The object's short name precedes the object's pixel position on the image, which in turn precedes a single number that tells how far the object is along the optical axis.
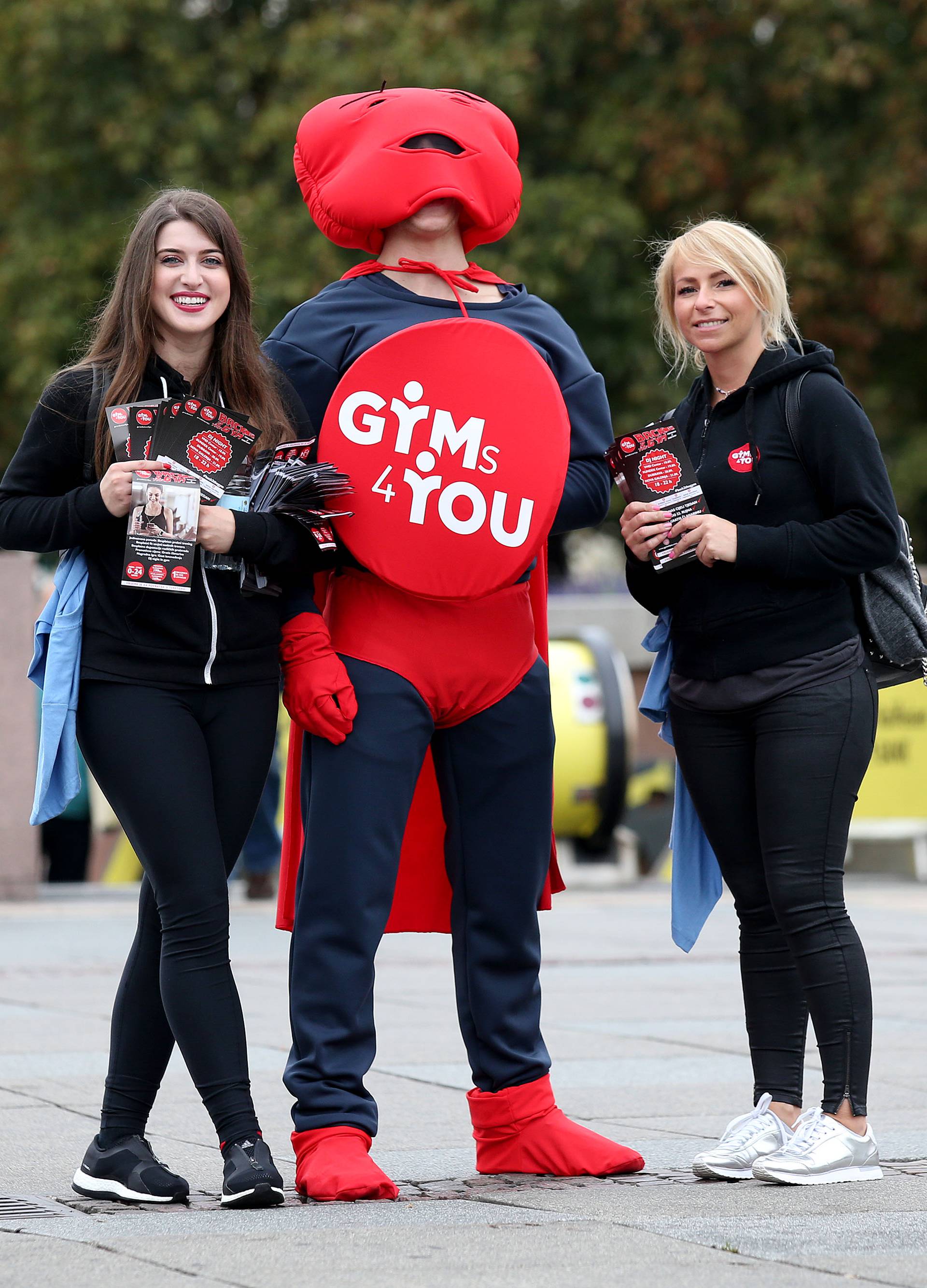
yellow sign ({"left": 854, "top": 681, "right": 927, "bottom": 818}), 24.59
